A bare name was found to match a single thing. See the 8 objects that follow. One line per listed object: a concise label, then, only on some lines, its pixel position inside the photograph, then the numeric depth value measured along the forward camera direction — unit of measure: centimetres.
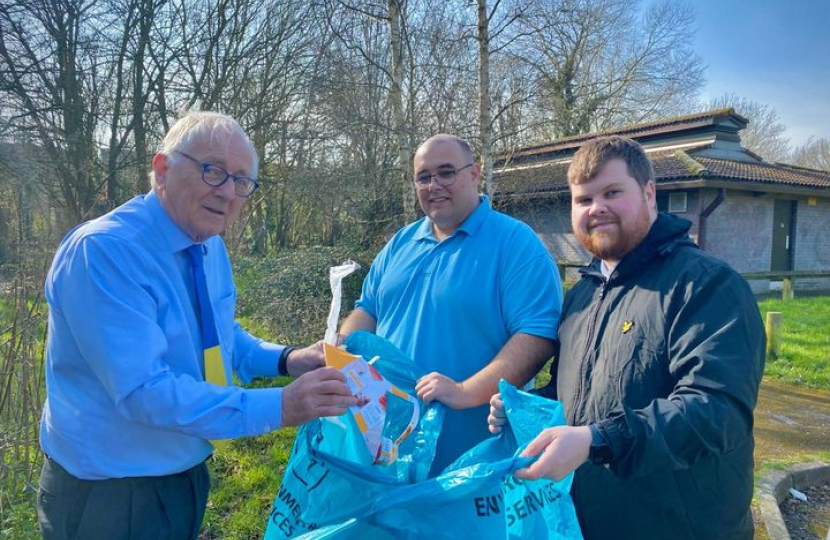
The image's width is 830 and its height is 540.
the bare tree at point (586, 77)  1036
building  1473
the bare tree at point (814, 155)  4925
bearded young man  143
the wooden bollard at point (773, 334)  749
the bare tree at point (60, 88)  1032
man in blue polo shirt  212
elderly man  145
